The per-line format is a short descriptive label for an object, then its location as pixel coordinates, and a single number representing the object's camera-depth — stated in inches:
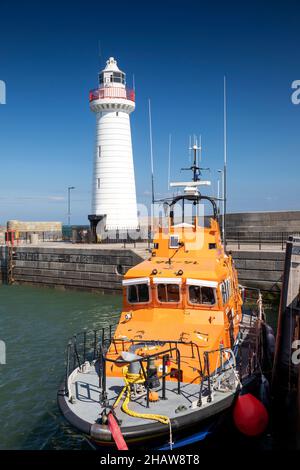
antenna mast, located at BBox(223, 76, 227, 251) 495.4
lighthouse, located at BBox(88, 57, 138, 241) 1137.4
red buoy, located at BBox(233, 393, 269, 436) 276.7
